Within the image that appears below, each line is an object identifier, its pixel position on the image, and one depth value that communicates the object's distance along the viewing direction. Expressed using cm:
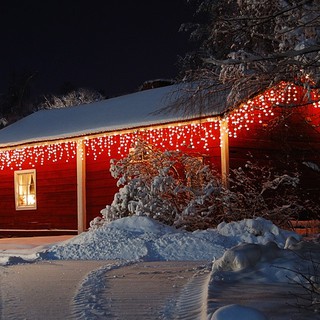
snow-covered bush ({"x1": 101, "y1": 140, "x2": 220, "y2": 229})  1827
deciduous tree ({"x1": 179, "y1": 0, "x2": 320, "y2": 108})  892
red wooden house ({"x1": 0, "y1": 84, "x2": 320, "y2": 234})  1992
